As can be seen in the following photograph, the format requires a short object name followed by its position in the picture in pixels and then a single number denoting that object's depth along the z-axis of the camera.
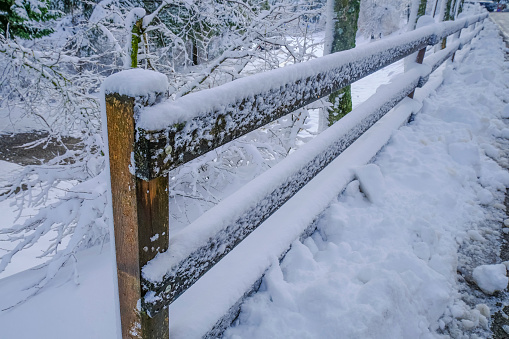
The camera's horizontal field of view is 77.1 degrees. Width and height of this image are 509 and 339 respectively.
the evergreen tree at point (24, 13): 8.35
